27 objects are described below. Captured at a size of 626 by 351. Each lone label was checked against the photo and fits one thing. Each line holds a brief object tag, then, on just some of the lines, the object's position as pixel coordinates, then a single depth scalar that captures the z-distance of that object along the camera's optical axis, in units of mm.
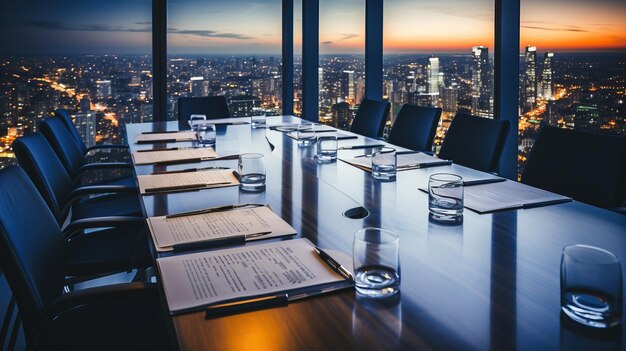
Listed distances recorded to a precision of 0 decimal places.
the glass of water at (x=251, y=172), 2021
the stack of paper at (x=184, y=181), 2018
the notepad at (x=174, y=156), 2611
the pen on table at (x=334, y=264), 1151
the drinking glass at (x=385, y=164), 2197
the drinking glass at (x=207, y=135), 3156
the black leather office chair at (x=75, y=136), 3757
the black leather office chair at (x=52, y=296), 1297
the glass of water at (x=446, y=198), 1623
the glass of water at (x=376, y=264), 1079
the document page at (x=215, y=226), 1416
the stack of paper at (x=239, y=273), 1065
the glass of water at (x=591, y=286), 936
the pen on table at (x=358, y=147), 2977
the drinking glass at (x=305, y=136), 3174
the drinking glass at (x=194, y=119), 3667
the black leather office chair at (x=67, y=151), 3080
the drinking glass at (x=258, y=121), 4089
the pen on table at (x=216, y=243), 1347
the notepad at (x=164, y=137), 3350
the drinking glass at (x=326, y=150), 2619
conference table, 906
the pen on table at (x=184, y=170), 2351
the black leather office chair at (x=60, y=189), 2195
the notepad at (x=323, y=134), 3197
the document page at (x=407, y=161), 2440
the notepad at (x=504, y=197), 1748
